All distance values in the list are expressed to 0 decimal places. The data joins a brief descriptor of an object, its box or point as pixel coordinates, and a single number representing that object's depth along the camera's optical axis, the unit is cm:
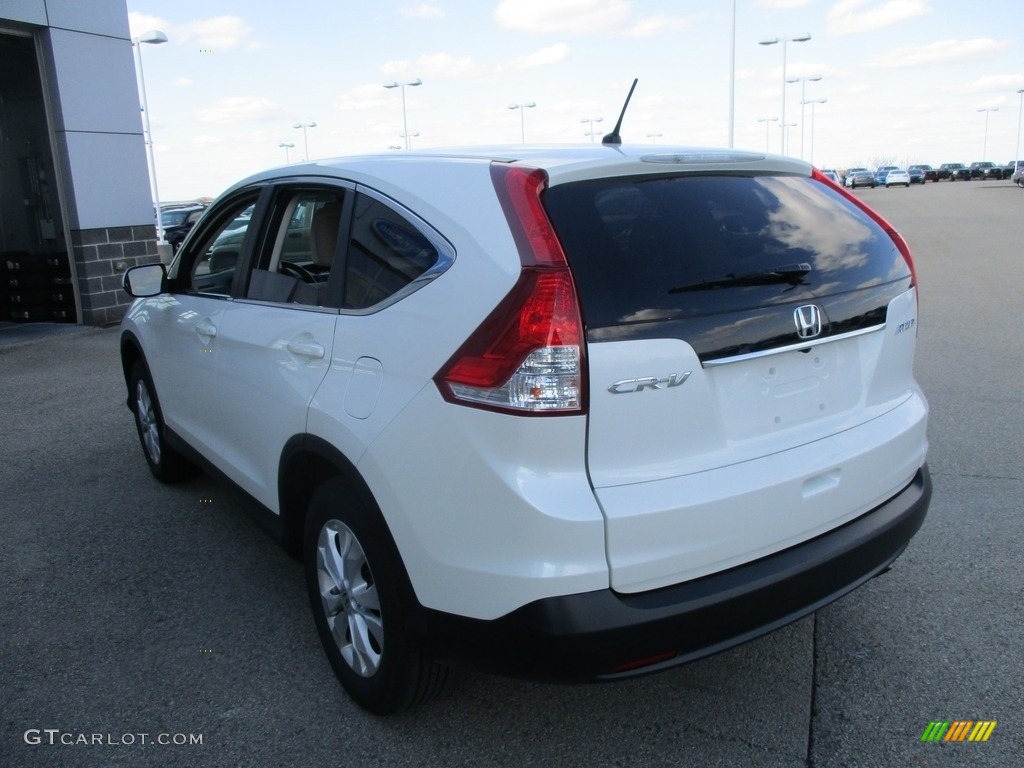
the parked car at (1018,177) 5562
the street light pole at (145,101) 2552
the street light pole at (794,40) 4175
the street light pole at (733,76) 3281
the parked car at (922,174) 7800
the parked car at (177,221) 2242
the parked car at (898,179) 6746
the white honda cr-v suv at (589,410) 211
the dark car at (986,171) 8506
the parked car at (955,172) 8944
